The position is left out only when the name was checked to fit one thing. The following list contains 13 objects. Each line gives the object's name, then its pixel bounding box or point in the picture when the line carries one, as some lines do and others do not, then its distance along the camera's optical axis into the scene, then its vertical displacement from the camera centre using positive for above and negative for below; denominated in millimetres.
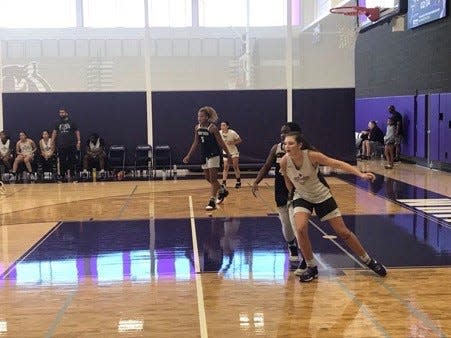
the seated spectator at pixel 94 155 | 18328 -1158
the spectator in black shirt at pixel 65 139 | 17812 -680
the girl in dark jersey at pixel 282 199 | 7766 -1050
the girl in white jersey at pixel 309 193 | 6773 -888
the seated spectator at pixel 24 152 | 17703 -1010
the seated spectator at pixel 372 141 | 22594 -1137
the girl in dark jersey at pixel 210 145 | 11453 -602
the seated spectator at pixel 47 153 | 17938 -1060
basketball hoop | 18594 +2814
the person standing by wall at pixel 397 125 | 20672 -538
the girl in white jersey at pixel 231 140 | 15391 -690
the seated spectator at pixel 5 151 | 17719 -987
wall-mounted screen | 18266 +2792
